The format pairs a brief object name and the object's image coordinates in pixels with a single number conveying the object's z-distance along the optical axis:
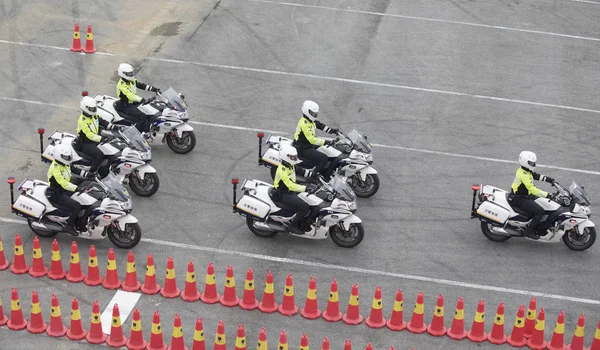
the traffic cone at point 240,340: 16.27
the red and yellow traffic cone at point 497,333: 17.50
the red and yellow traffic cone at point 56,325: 16.88
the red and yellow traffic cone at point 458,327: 17.50
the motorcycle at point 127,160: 21.33
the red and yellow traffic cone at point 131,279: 18.12
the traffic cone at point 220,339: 16.40
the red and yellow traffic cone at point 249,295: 17.86
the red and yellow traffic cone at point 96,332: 16.83
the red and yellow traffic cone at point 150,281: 18.17
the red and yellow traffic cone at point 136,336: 16.69
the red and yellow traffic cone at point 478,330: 17.53
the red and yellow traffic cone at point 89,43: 27.95
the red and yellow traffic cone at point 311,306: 17.81
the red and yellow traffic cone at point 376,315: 17.64
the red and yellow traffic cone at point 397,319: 17.62
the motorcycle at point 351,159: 21.72
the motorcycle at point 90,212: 19.27
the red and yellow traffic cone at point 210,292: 18.06
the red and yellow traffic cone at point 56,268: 18.38
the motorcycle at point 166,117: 23.00
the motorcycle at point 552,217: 20.12
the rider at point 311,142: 21.89
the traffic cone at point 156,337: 16.48
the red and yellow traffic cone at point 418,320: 17.62
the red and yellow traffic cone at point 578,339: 17.19
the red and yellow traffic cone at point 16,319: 16.98
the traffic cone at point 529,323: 17.58
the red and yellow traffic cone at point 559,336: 17.19
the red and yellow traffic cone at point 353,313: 17.72
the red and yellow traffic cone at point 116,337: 16.80
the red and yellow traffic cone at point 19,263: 18.47
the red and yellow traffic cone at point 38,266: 18.44
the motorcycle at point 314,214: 19.80
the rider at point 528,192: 20.14
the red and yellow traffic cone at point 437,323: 17.55
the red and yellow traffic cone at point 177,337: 16.50
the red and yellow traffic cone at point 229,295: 17.98
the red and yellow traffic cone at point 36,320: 16.94
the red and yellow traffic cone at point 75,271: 18.38
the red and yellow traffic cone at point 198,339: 16.44
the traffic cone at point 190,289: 18.09
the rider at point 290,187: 19.72
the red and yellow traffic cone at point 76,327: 16.83
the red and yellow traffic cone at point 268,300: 17.81
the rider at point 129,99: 23.17
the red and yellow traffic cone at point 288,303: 17.88
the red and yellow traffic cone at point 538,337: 17.31
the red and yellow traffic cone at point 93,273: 18.23
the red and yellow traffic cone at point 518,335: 17.44
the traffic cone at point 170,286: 18.11
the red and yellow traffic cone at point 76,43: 27.89
